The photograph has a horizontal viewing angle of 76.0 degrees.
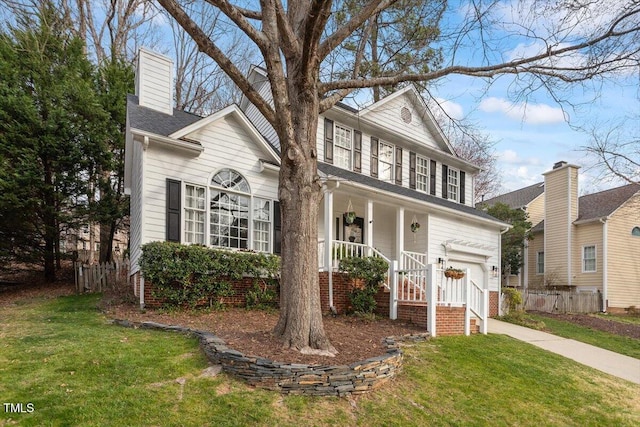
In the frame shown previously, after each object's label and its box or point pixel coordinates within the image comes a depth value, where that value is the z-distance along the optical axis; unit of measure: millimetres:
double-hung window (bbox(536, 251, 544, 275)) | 23423
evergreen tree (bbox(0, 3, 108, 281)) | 13070
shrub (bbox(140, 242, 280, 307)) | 8602
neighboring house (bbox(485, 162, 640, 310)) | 20203
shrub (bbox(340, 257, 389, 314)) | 9970
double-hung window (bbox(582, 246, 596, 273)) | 20672
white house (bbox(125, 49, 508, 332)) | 9844
